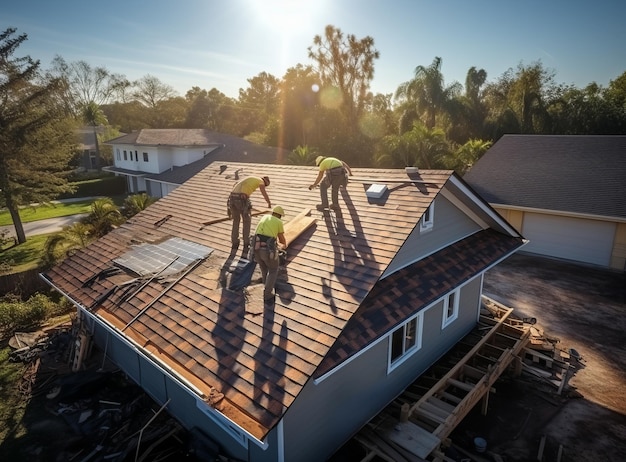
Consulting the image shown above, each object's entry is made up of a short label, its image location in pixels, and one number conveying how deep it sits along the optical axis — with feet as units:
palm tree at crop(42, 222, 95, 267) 59.67
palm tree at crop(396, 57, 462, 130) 132.46
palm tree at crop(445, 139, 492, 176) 105.09
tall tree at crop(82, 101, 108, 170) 176.61
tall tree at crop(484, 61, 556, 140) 132.26
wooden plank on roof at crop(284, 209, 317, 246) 31.12
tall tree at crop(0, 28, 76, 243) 75.41
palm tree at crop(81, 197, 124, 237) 67.97
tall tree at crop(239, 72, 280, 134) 217.56
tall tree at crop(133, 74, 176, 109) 231.09
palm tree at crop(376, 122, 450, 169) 103.04
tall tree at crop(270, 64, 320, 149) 143.54
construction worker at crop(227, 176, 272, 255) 31.60
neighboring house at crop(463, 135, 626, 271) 62.75
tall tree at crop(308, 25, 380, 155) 141.49
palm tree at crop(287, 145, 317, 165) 100.89
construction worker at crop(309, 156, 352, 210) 33.53
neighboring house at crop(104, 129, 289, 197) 117.60
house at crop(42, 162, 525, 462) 21.18
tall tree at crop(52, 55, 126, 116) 207.72
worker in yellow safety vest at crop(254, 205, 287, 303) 24.61
